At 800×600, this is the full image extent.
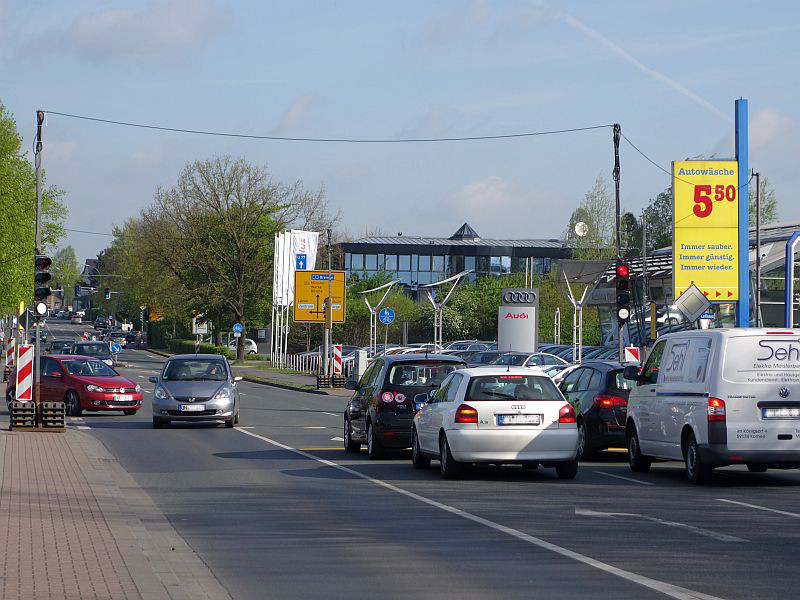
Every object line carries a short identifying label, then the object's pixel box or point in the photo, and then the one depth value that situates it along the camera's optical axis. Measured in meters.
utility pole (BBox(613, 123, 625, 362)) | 36.11
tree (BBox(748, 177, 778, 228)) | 105.50
